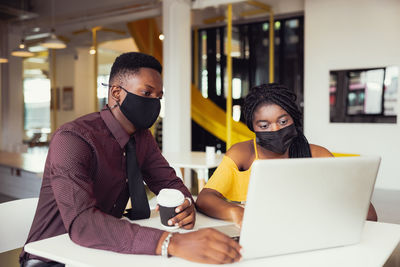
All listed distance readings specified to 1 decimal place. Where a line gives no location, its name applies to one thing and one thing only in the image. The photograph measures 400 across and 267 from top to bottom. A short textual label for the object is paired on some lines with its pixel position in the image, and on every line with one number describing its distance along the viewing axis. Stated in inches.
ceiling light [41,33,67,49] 287.4
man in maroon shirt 47.8
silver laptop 41.4
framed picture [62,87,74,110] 388.2
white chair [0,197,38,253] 70.6
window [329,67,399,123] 256.1
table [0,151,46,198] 192.2
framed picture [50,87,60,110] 382.3
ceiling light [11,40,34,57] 323.3
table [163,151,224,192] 169.0
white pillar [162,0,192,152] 263.7
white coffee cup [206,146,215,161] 184.5
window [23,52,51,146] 378.3
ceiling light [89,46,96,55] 370.3
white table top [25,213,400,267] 46.0
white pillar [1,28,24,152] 360.5
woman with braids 78.1
